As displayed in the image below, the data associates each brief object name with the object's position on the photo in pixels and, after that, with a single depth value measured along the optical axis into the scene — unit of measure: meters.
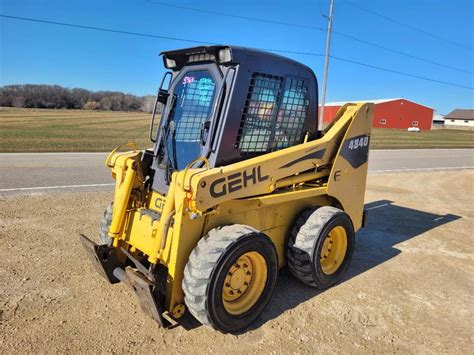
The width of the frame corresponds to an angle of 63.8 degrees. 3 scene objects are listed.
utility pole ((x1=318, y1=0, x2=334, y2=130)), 23.09
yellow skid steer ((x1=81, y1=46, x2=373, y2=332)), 3.29
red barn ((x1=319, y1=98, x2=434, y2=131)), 65.16
